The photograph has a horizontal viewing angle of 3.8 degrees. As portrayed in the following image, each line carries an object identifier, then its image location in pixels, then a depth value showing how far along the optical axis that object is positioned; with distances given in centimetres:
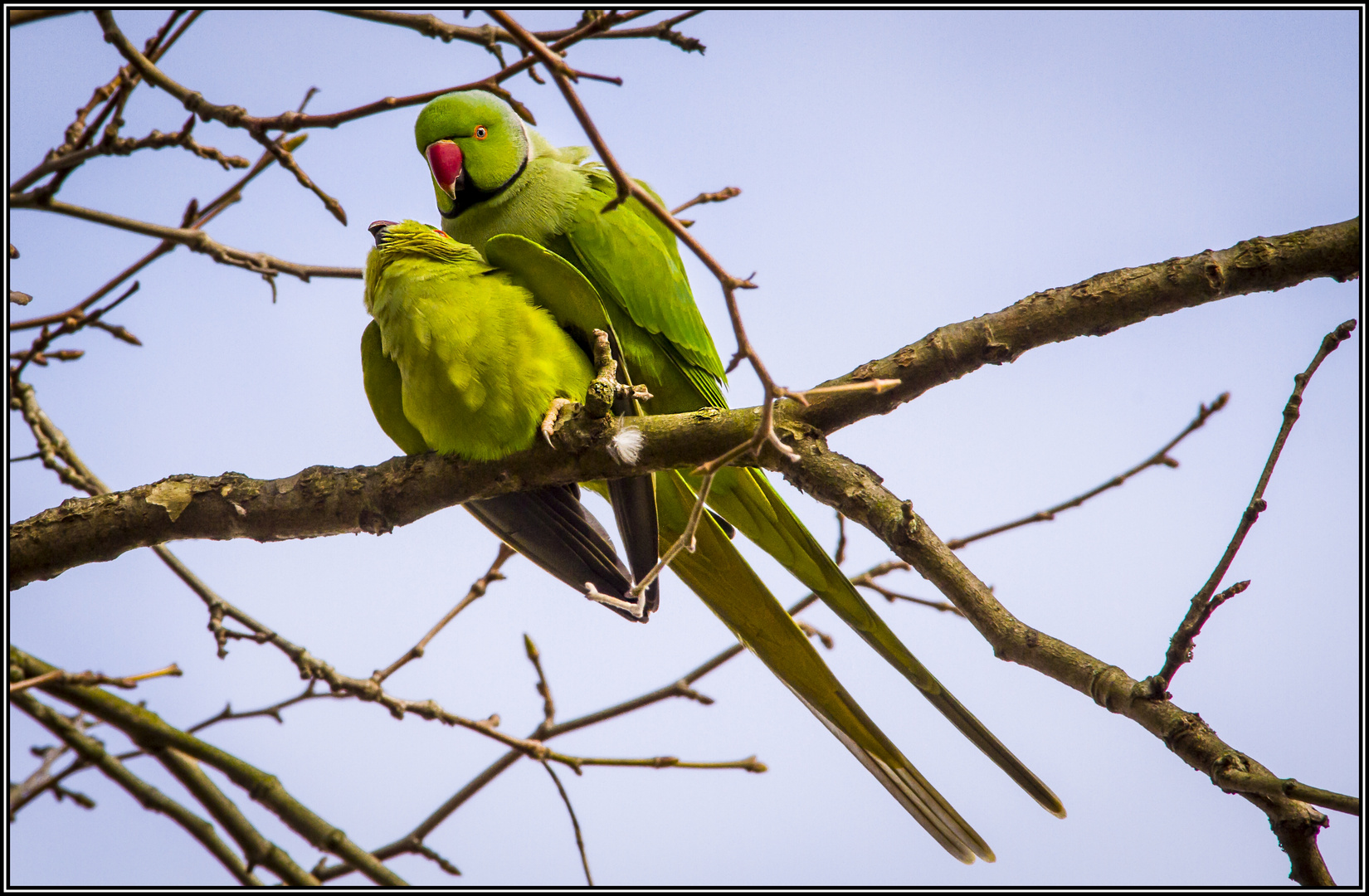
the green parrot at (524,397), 812
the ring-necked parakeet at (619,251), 817
